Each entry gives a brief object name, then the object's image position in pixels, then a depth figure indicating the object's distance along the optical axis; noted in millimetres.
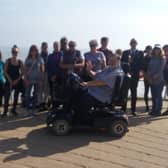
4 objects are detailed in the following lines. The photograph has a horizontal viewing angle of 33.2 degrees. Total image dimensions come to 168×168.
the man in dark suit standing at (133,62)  6343
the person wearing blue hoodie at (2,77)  6071
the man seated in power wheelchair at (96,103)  4986
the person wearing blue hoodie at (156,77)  6236
